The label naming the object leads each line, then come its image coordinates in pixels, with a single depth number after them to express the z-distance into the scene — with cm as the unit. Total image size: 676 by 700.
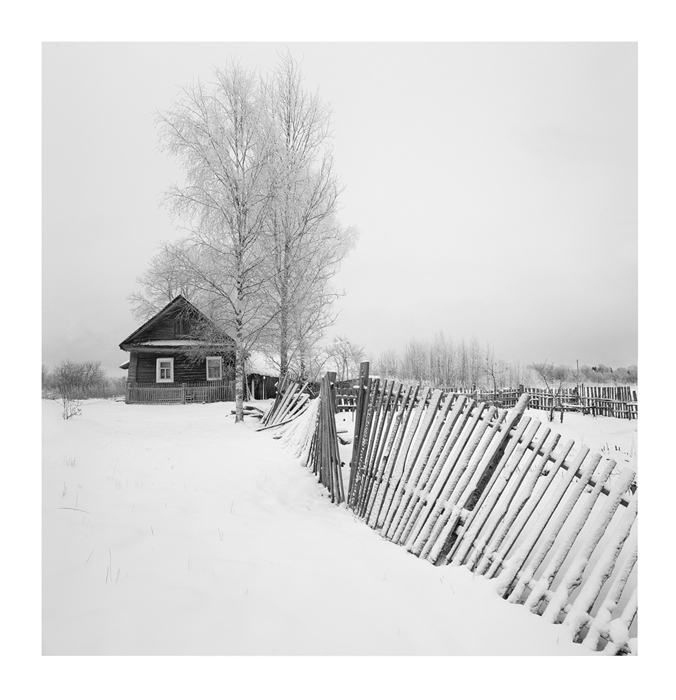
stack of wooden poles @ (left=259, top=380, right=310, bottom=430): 899
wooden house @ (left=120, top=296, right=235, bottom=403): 1666
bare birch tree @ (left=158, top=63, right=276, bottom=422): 900
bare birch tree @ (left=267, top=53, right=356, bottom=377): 876
